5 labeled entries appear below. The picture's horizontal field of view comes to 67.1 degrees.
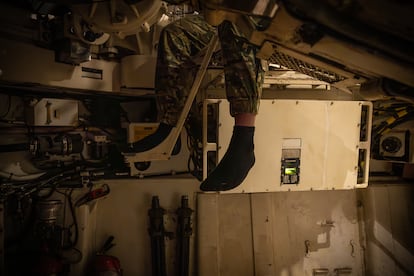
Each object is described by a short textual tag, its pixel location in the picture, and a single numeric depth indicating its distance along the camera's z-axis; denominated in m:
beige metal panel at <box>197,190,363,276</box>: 2.61
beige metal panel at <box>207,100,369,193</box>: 2.12
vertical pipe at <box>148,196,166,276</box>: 2.51
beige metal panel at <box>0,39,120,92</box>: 2.06
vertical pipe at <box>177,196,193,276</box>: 2.53
